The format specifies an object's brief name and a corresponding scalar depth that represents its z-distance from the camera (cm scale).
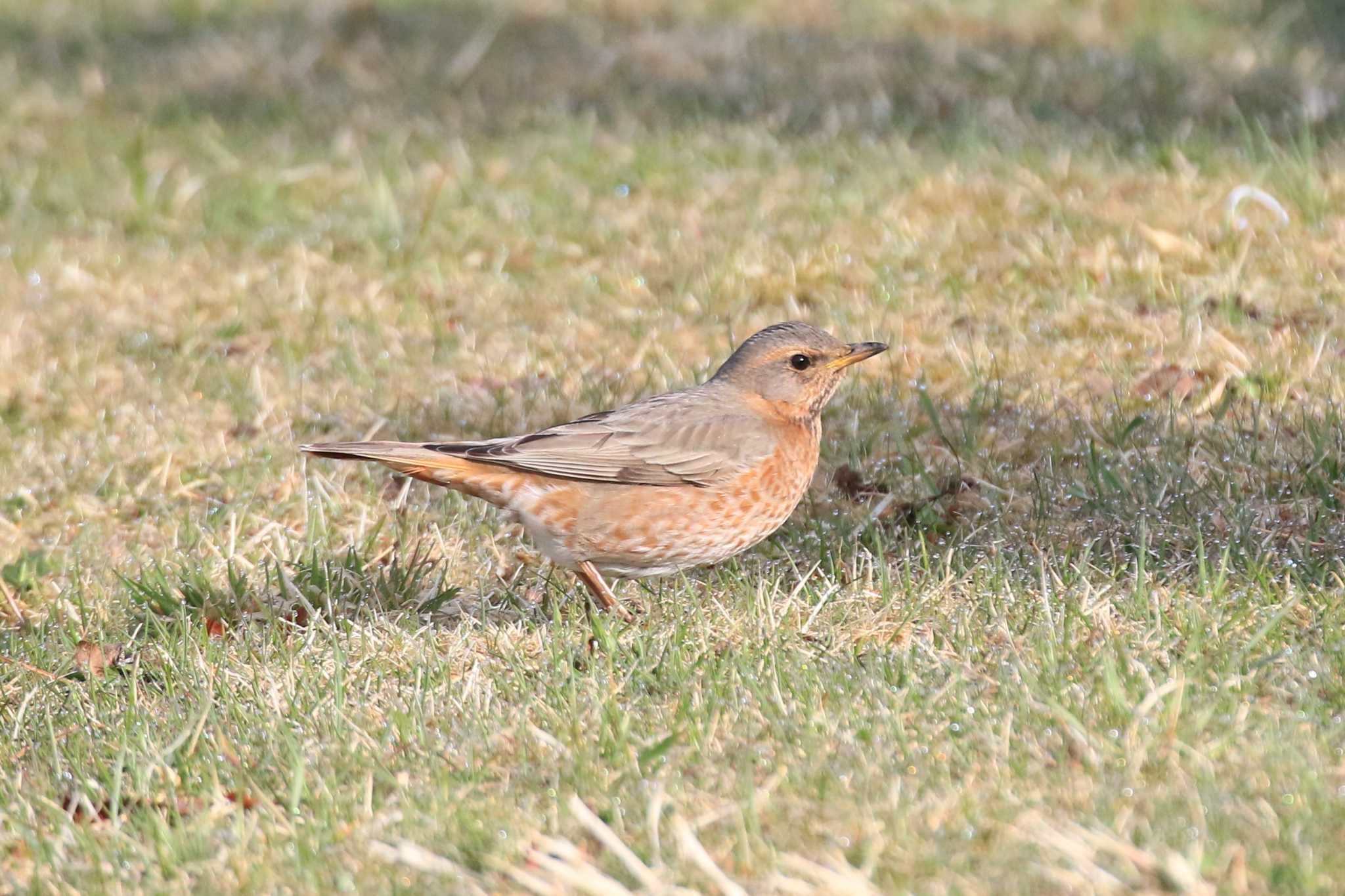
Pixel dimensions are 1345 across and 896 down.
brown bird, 1046
